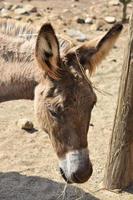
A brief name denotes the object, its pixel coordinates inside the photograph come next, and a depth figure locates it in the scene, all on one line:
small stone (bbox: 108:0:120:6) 14.95
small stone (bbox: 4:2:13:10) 13.75
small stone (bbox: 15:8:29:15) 13.29
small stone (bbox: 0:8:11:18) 12.48
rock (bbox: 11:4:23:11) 13.72
